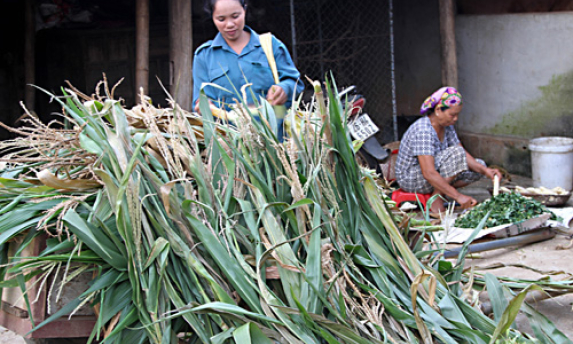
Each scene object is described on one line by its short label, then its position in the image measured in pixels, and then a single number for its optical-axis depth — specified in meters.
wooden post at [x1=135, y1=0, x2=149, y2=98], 5.05
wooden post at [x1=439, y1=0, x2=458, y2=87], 6.04
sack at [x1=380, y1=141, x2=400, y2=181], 5.81
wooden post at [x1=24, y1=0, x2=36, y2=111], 6.36
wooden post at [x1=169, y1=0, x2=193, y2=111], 5.04
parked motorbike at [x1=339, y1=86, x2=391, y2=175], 5.93
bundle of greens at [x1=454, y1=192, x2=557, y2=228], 4.01
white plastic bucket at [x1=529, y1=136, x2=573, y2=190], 5.43
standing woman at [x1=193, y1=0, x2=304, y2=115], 3.15
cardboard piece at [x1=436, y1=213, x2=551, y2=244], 3.79
